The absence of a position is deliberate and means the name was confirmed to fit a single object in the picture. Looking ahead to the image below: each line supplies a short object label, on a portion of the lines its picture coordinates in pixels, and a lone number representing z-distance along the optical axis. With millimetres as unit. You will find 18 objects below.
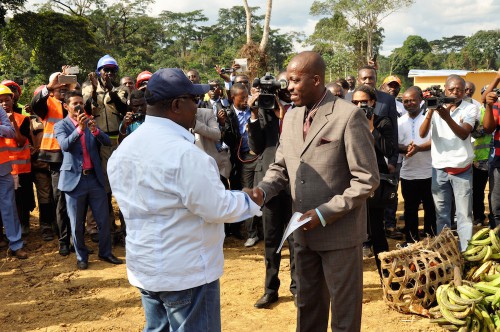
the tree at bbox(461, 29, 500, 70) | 57375
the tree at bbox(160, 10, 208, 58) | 62438
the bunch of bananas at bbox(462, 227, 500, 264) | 4242
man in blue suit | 5250
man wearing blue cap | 2074
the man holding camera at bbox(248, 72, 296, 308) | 4215
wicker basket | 3930
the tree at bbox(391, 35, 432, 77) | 48744
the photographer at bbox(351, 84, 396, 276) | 4500
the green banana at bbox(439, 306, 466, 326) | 3469
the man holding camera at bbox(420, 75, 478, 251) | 4766
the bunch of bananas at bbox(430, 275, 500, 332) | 3422
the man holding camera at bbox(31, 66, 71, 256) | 5879
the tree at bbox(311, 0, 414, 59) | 37219
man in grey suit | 2707
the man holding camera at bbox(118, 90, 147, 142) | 5387
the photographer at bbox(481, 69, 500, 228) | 5051
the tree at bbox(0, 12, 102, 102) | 22875
